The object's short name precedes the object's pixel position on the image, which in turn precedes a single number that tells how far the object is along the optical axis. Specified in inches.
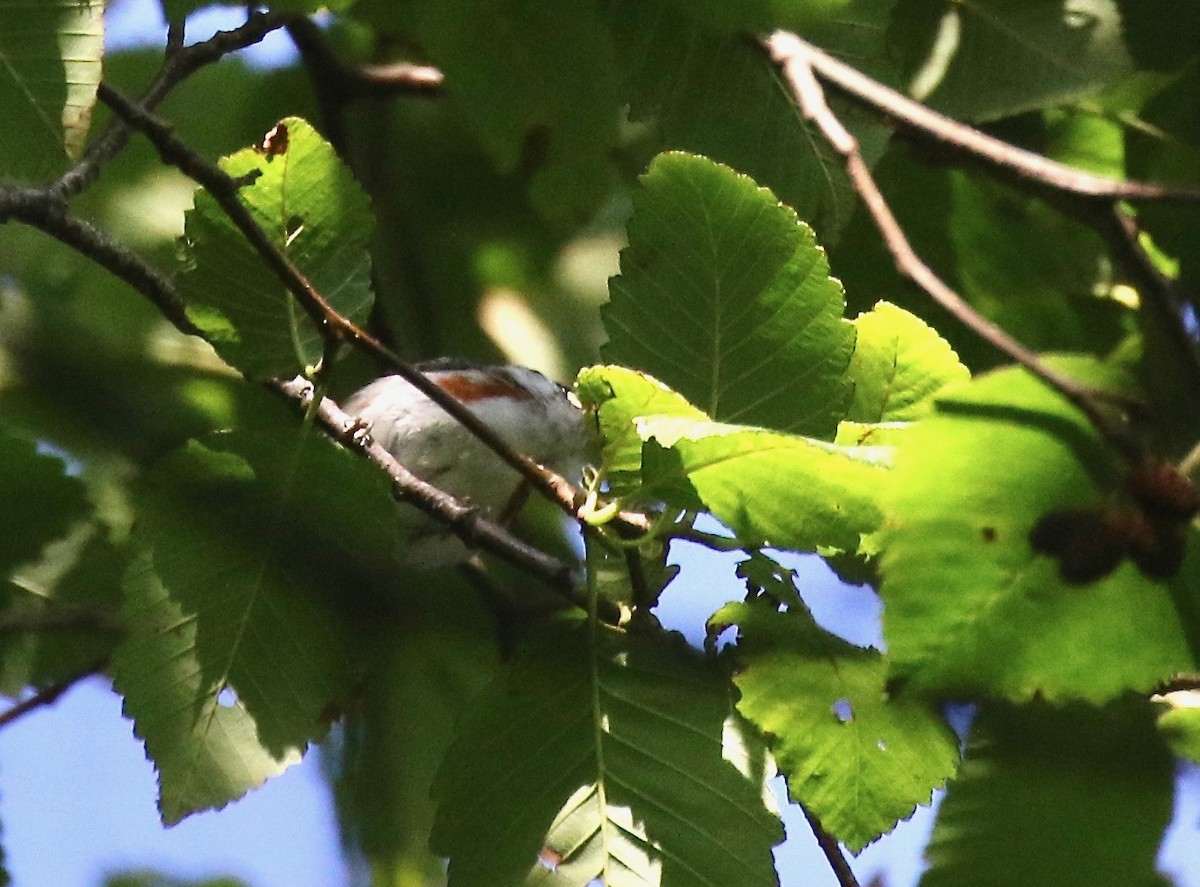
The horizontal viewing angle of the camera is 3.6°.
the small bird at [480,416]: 174.6
